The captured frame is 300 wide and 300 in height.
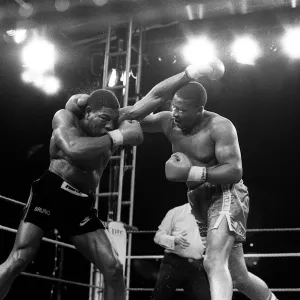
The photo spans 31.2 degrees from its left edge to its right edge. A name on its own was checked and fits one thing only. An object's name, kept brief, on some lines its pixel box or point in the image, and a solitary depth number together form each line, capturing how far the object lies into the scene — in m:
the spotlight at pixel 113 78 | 5.60
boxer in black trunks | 2.74
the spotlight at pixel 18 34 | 5.88
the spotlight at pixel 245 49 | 5.90
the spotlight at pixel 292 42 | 5.70
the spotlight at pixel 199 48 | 5.97
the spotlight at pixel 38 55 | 6.02
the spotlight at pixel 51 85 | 6.57
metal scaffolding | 5.12
